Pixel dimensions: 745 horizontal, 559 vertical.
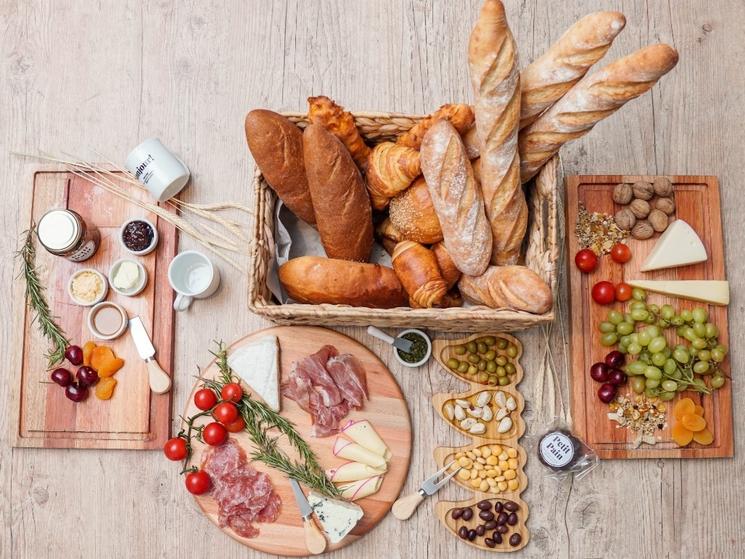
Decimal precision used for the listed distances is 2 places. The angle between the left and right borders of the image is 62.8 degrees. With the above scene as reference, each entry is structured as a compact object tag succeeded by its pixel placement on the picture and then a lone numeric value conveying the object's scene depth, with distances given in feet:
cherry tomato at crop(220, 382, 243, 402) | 5.03
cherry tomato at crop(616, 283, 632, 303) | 5.16
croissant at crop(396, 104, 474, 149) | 4.43
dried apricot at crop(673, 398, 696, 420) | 5.06
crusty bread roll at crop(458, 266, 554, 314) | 4.13
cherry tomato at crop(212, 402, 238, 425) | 4.97
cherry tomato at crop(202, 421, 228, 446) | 5.02
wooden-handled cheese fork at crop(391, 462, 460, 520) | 5.14
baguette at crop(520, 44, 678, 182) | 3.80
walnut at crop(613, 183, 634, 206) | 5.16
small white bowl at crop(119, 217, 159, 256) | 5.26
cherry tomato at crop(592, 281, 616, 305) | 5.13
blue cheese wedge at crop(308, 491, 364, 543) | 5.04
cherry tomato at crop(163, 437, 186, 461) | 5.04
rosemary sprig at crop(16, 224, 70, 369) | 5.27
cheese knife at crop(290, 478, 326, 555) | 5.04
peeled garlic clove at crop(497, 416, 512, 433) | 5.15
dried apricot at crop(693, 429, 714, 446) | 5.12
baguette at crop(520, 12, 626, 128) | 3.83
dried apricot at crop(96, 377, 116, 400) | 5.25
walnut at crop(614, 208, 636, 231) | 5.18
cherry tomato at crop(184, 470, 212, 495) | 5.01
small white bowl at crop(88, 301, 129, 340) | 5.26
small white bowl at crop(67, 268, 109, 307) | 5.30
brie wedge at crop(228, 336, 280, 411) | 5.14
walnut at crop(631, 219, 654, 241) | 5.18
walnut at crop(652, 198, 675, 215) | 5.20
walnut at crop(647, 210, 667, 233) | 5.17
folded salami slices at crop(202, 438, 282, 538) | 5.04
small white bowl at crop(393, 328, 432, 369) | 5.24
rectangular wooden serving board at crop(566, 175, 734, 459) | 5.16
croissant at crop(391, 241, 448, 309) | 4.43
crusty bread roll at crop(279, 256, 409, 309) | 4.45
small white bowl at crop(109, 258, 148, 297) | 5.28
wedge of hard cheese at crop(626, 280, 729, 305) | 5.16
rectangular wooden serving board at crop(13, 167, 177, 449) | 5.29
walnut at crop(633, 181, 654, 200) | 5.20
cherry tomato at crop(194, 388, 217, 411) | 5.06
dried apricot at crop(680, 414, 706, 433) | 5.02
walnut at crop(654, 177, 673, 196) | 5.19
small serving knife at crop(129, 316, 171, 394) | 5.23
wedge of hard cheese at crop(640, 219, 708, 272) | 5.12
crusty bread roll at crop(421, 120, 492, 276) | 4.24
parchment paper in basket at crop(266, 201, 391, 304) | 4.90
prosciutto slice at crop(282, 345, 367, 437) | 5.09
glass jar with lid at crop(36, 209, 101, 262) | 5.06
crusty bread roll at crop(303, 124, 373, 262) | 4.33
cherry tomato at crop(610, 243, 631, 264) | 5.16
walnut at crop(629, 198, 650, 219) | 5.18
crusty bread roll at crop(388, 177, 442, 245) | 4.58
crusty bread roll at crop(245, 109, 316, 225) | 4.37
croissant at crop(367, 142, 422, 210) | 4.50
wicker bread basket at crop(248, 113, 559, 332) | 4.31
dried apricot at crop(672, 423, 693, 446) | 5.09
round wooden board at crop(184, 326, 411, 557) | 5.12
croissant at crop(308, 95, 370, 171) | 4.49
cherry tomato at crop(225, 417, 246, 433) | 5.06
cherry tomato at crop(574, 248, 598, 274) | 5.14
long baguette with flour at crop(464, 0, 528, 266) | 3.90
